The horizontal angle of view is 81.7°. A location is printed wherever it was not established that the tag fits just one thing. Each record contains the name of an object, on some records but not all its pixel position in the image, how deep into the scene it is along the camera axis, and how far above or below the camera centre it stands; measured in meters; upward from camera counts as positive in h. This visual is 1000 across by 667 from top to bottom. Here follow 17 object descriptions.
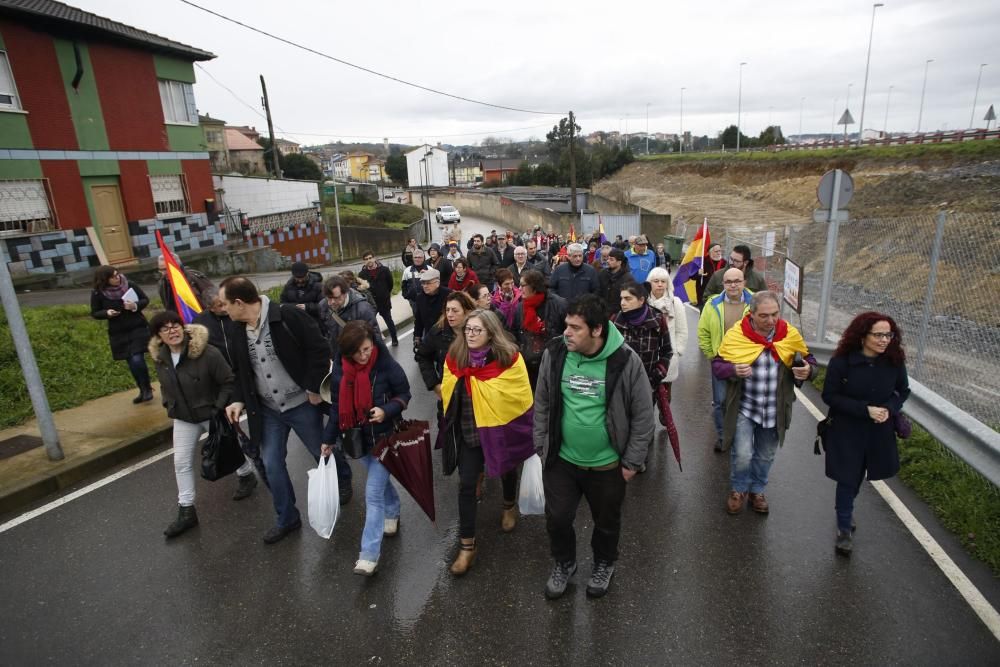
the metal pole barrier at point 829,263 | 7.78 -1.47
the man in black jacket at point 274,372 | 4.07 -1.32
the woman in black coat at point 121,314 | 6.64 -1.40
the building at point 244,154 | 71.06 +3.56
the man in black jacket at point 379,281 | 9.31 -1.63
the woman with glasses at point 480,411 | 3.83 -1.55
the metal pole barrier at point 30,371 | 5.22 -1.60
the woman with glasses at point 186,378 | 4.39 -1.42
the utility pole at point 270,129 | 31.42 +2.90
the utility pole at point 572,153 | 35.88 +0.90
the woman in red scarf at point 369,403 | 3.81 -1.48
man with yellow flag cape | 4.16 -1.52
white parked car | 48.58 -3.44
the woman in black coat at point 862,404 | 3.69 -1.57
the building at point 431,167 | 88.44 +1.15
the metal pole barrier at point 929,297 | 5.94 -1.49
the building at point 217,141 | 62.34 +4.92
